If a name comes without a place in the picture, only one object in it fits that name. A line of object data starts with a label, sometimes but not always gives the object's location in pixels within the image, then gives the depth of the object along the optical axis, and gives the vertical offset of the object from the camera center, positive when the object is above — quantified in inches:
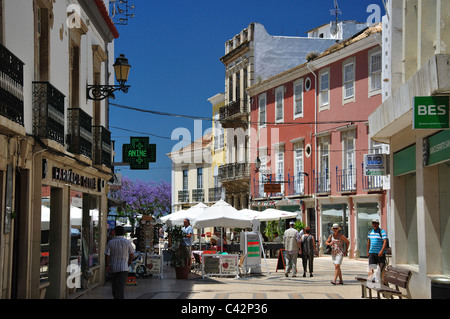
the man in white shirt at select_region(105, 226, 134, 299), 484.4 -24.2
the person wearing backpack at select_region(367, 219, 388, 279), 652.1 -24.6
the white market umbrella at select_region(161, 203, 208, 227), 1150.3 +12.9
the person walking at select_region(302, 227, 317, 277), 840.3 -27.2
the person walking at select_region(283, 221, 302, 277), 847.1 -27.4
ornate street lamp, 684.1 +139.2
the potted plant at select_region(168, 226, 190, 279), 824.3 -35.3
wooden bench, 497.4 -41.2
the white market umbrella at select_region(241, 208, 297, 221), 1176.2 +16.5
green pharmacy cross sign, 902.4 +86.4
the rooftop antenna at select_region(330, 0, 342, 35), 1688.4 +460.7
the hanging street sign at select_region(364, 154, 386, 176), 661.3 +53.1
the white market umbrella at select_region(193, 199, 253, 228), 893.8 +6.2
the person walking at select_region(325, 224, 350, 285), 725.9 -23.7
